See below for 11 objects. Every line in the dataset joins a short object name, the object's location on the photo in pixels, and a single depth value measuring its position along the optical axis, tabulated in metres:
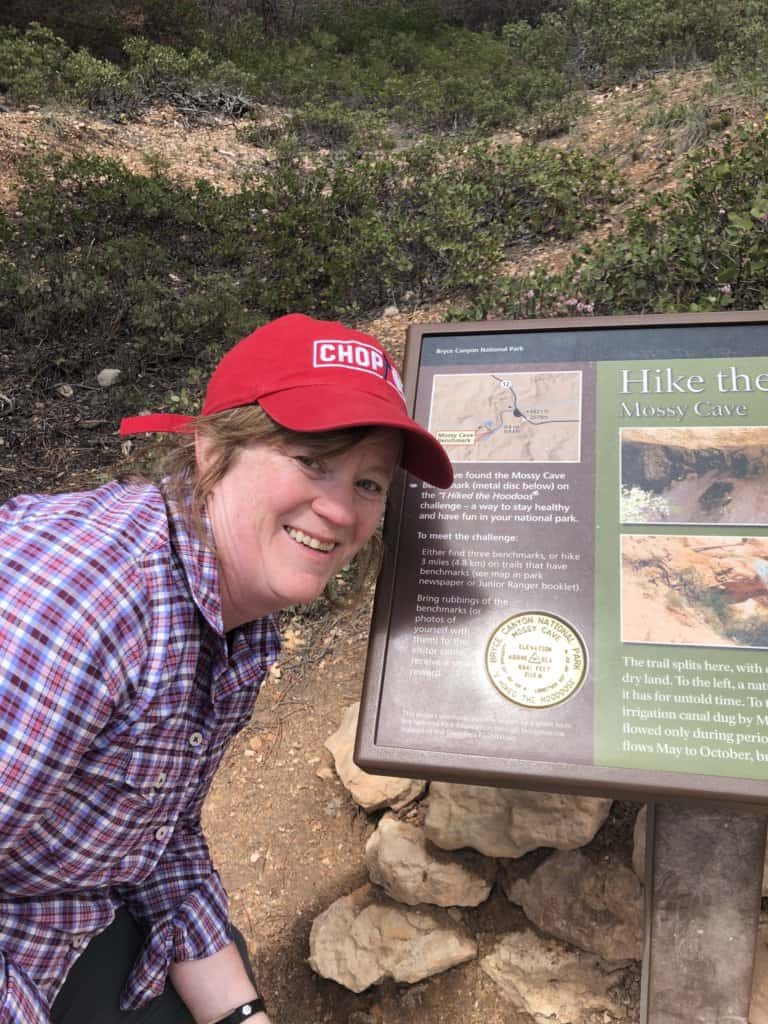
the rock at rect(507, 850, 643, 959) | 2.05
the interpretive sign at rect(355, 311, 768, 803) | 1.38
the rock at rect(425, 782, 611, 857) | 2.12
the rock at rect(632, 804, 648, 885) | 2.09
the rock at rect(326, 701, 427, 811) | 2.52
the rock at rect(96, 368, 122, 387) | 4.84
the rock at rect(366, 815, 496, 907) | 2.20
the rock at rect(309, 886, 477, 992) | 2.12
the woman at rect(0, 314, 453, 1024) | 1.14
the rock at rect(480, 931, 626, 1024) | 2.05
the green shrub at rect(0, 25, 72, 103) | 8.97
